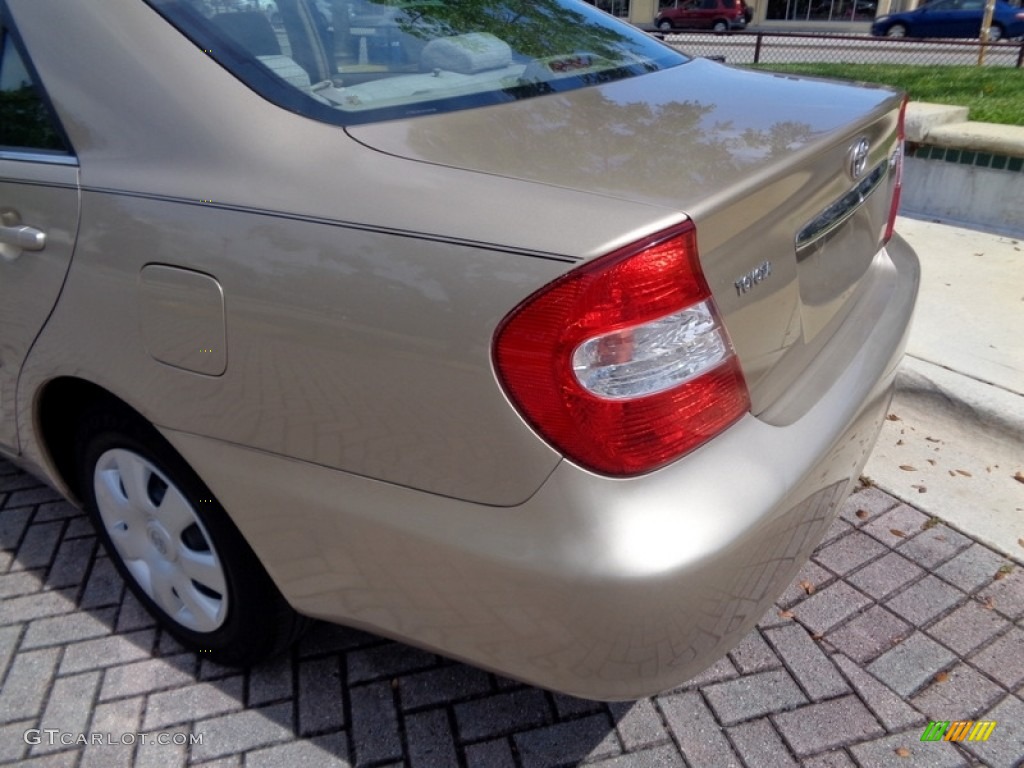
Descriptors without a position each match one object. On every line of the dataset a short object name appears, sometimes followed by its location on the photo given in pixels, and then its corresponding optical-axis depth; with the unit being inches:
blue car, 868.0
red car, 1189.7
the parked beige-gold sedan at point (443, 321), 55.1
